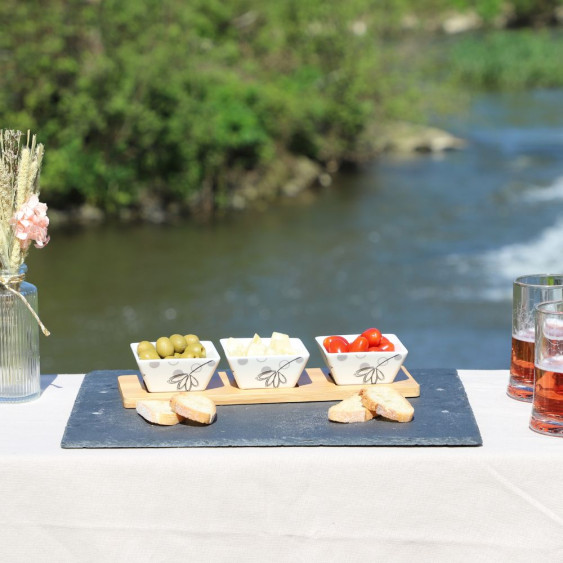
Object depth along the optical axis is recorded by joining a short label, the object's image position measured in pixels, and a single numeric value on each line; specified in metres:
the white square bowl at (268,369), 2.54
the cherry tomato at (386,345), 2.62
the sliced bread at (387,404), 2.41
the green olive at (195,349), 2.55
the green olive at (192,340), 2.57
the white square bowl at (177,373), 2.52
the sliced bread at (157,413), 2.40
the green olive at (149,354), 2.54
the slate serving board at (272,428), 2.31
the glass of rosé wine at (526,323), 2.56
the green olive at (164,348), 2.54
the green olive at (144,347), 2.56
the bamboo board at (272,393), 2.54
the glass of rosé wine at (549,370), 2.29
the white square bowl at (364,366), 2.57
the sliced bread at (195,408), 2.38
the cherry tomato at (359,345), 2.61
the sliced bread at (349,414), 2.41
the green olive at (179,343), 2.55
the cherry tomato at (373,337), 2.62
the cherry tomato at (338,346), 2.61
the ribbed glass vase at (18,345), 2.56
